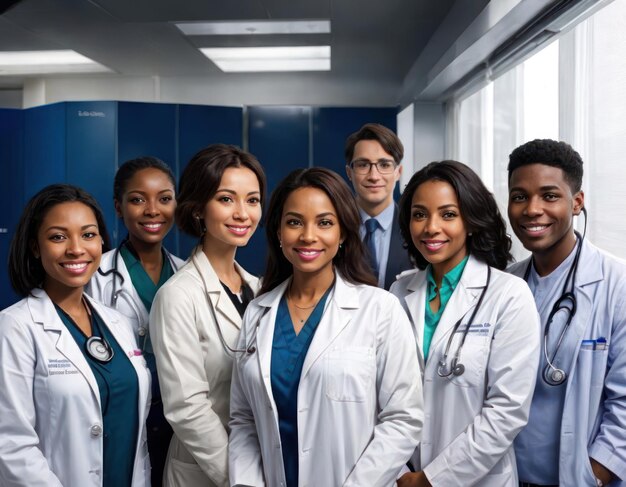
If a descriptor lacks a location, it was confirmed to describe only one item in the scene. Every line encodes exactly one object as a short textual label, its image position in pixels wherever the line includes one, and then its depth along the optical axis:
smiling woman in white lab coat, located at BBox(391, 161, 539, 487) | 1.81
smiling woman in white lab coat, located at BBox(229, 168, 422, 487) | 1.75
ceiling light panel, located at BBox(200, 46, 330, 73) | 6.55
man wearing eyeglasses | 2.87
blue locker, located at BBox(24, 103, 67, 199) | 6.45
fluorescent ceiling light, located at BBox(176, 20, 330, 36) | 5.50
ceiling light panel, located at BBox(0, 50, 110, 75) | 6.85
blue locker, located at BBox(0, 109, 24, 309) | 5.70
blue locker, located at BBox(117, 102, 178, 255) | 6.64
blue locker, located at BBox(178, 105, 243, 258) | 6.90
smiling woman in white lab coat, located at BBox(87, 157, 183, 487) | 2.33
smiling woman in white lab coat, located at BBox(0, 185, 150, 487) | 1.79
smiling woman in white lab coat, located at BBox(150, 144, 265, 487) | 1.91
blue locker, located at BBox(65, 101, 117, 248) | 6.48
